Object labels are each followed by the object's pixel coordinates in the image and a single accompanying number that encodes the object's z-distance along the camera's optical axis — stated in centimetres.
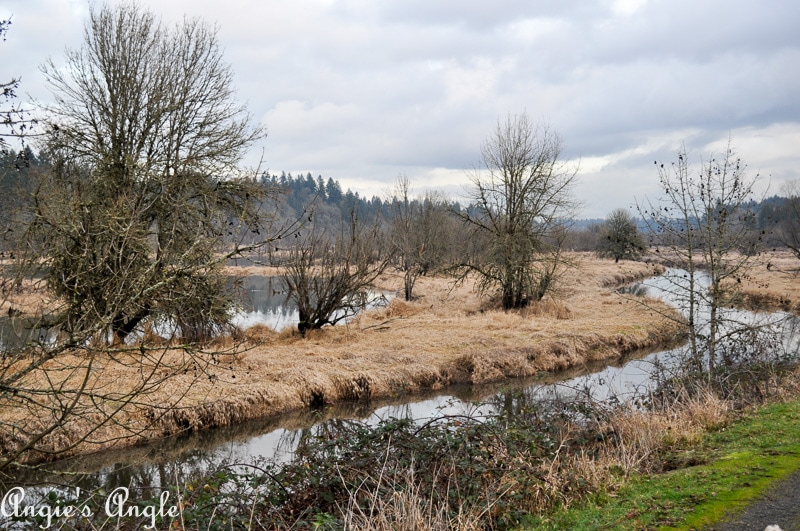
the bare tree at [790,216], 3875
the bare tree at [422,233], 3047
